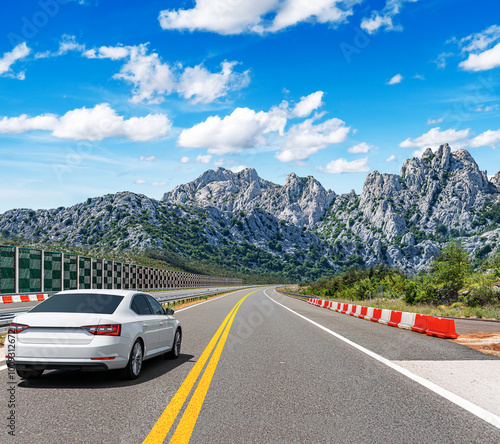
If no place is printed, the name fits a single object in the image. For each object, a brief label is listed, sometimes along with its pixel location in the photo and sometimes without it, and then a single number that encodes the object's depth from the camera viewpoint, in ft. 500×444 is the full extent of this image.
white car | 22.15
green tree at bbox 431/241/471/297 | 97.30
